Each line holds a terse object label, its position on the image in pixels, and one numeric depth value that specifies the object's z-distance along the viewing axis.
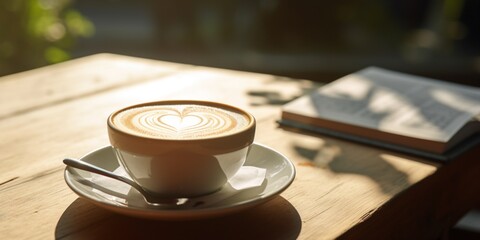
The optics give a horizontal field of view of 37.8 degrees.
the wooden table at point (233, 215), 0.79
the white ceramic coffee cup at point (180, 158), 0.76
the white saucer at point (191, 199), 0.74
